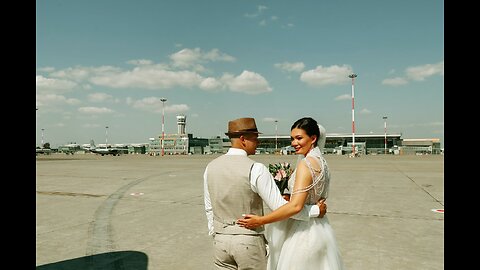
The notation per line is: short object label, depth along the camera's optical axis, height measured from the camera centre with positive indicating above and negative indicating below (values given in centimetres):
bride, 260 -76
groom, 251 -48
